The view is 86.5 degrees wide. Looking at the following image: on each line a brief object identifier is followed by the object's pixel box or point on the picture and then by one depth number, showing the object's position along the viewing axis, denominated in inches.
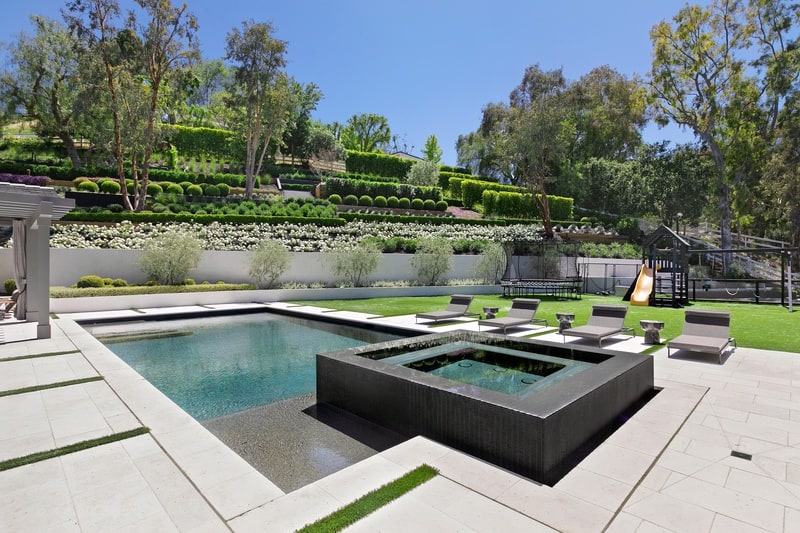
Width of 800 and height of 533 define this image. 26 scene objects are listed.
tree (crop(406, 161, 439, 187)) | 1685.5
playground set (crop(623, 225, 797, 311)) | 564.1
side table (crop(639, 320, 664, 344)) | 314.3
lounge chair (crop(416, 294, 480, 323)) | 418.3
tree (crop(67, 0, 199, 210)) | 769.6
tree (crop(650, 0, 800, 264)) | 1005.2
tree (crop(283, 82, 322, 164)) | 1900.8
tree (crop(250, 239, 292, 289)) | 661.3
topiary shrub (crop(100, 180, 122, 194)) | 935.7
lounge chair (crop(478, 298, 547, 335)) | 368.0
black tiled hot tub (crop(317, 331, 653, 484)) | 130.0
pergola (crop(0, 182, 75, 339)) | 293.7
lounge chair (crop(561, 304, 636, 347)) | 305.5
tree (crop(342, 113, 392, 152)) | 2955.2
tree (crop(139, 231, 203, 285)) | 597.9
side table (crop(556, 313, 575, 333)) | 340.5
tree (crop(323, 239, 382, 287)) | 721.6
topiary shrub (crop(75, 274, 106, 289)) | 564.4
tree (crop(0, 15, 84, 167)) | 1195.3
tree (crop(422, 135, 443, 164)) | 2832.2
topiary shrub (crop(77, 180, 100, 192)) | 914.7
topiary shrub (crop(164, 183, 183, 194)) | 1061.2
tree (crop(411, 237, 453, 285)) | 785.6
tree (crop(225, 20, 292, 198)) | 980.6
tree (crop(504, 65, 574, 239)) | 1011.9
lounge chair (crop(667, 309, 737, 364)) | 263.1
